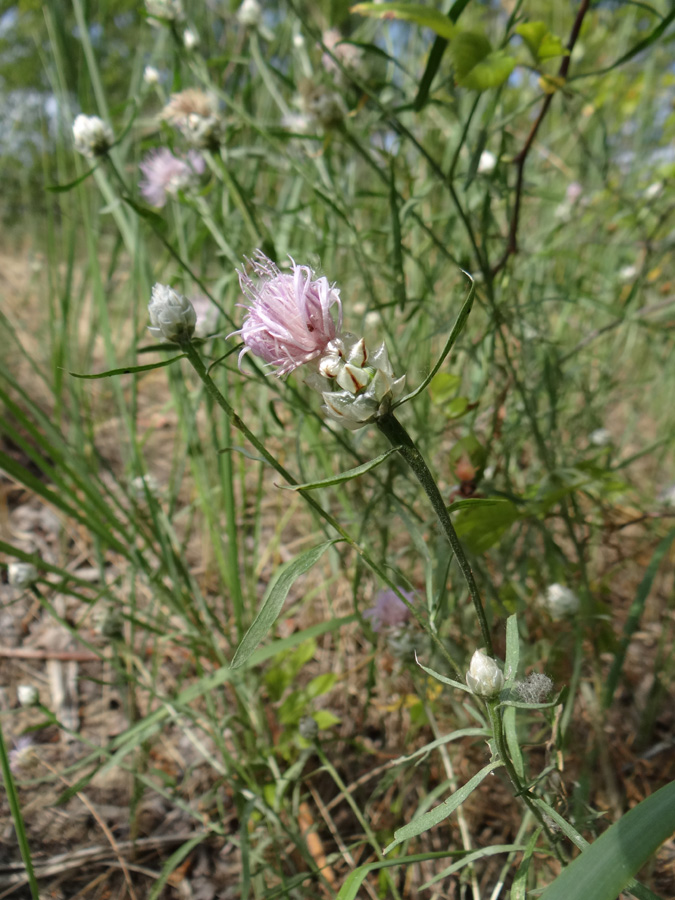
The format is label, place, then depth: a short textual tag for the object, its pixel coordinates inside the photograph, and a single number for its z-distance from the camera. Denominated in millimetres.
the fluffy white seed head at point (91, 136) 191
